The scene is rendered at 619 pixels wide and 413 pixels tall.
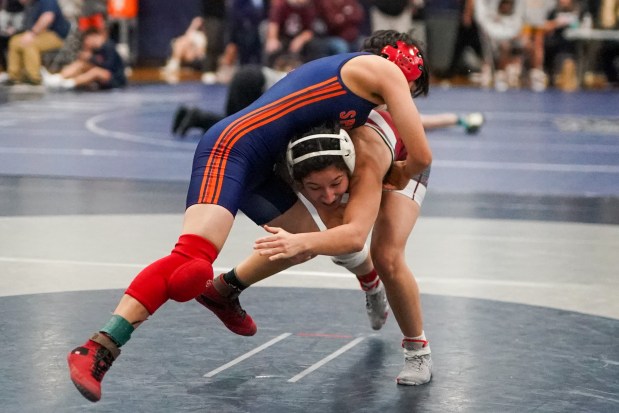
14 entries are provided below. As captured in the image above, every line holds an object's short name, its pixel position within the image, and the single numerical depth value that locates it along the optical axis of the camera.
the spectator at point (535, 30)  17.86
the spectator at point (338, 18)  16.06
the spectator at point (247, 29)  18.86
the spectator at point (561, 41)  17.80
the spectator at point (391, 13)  17.48
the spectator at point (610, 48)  17.36
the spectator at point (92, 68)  16.50
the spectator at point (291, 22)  15.48
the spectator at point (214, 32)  19.69
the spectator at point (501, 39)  17.84
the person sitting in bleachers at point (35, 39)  16.03
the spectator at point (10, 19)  16.77
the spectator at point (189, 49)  19.92
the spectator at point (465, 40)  18.73
